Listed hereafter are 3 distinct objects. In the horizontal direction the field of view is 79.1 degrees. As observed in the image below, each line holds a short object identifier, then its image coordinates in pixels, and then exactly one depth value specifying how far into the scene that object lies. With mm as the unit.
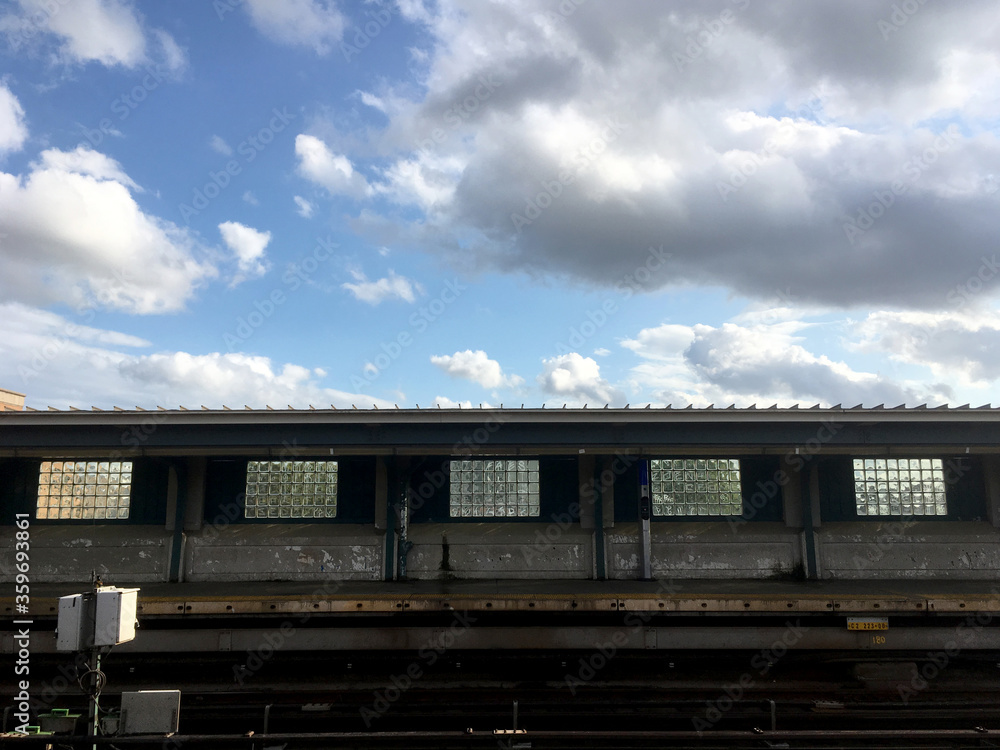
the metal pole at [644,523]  14438
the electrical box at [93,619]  6168
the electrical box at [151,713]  6211
